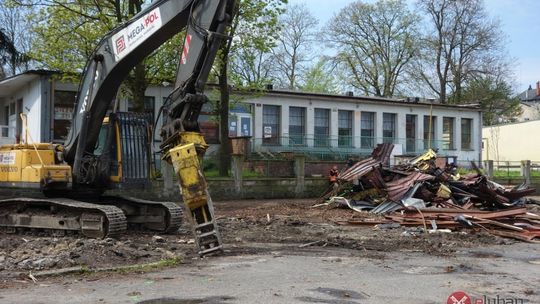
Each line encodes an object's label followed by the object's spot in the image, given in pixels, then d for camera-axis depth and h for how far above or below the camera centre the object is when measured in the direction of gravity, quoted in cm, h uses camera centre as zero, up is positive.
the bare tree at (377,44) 5897 +1216
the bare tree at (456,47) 5694 +1152
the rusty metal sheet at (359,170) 2050 -28
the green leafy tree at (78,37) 2378 +508
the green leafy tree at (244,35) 2558 +578
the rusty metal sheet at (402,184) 1881 -74
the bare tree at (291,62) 6072 +1047
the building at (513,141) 6009 +236
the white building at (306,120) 2873 +271
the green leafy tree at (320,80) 5994 +858
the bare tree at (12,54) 2781 +550
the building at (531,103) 8956 +1049
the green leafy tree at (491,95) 5831 +701
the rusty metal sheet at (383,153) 2181 +35
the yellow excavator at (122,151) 946 +18
